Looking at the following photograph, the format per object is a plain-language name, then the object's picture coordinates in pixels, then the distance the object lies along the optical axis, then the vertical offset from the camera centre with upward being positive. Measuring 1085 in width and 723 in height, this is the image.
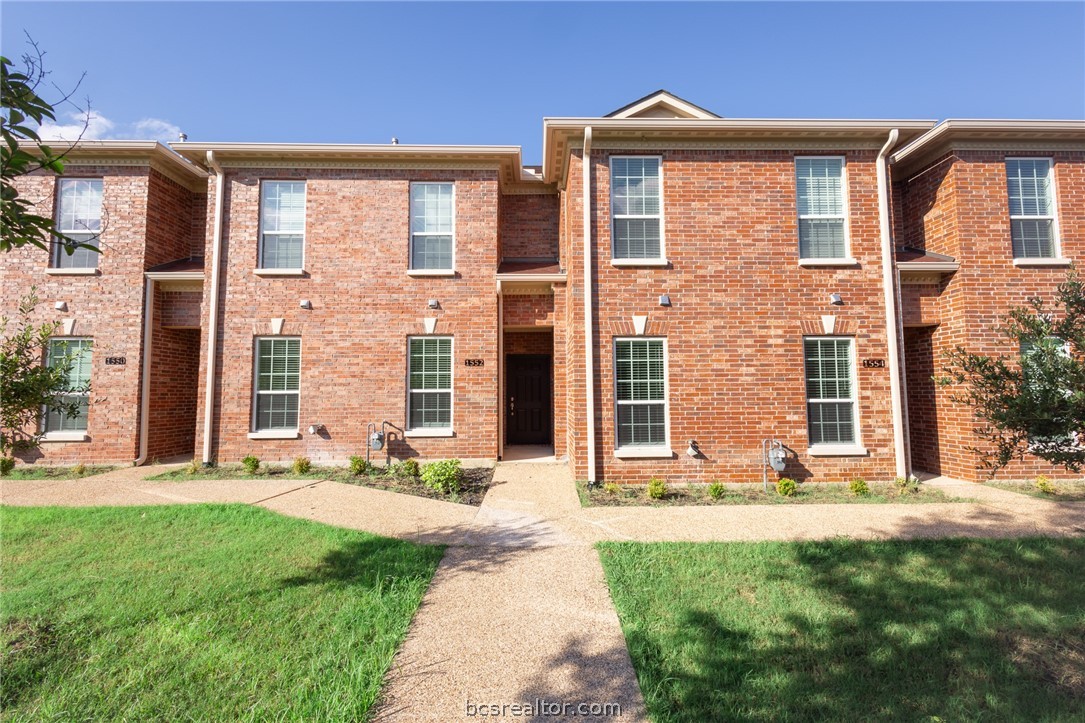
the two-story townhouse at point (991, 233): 8.43 +2.87
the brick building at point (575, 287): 8.38 +2.07
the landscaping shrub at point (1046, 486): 7.60 -1.71
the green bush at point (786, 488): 7.61 -1.70
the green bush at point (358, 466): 9.10 -1.53
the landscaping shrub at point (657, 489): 7.38 -1.66
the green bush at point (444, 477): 7.84 -1.52
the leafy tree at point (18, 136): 2.74 +1.51
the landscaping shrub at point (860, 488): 7.60 -1.72
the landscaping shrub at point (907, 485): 7.70 -1.75
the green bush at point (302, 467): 9.20 -1.54
